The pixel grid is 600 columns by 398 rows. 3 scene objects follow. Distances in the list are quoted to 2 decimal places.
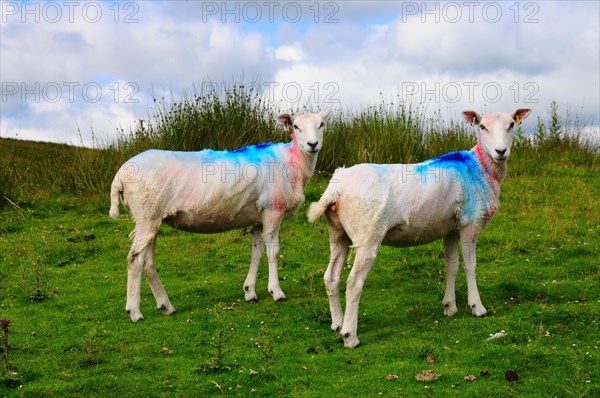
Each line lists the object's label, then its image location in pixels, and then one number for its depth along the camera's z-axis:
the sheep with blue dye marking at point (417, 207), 8.50
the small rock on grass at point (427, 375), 7.46
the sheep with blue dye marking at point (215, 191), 9.98
